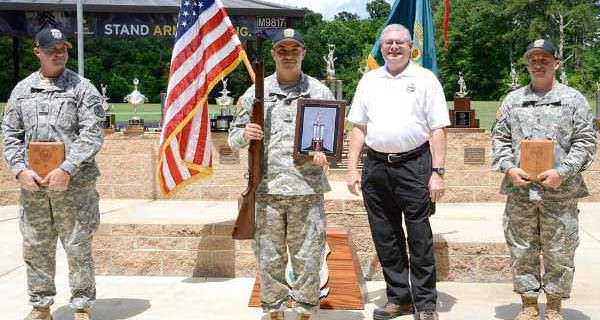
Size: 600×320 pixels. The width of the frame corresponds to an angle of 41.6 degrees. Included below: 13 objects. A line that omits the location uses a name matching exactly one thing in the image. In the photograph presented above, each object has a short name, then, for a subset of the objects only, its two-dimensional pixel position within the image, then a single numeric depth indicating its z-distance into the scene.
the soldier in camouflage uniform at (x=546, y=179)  4.33
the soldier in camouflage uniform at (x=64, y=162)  4.39
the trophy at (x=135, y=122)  12.89
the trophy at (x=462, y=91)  13.54
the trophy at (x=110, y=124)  13.26
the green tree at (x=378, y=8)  81.88
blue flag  6.64
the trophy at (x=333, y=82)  16.58
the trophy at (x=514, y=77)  17.34
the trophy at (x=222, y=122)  11.49
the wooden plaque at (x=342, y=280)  5.18
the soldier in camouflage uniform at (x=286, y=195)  4.28
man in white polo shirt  4.36
